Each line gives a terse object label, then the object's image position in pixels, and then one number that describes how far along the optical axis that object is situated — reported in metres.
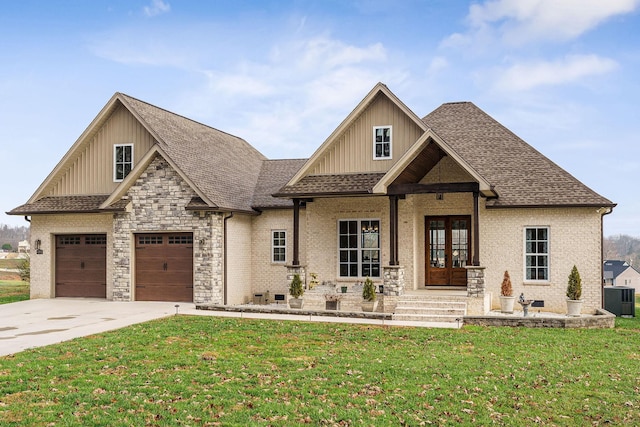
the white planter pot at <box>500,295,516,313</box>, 18.34
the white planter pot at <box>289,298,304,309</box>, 19.30
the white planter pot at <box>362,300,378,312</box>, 18.45
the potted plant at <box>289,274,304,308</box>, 19.30
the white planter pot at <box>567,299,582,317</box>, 17.89
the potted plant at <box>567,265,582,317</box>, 17.89
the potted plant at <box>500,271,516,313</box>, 18.36
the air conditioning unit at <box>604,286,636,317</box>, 20.14
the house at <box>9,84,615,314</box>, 19.61
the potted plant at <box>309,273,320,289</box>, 20.50
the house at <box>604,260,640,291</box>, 70.12
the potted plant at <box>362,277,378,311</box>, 18.44
